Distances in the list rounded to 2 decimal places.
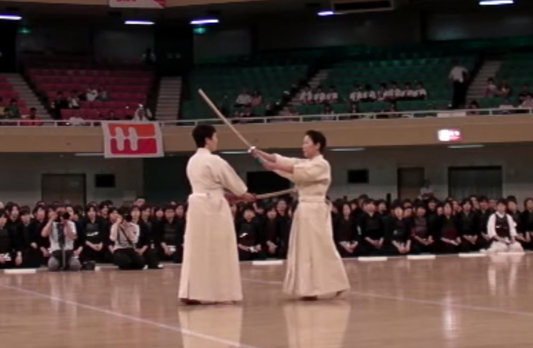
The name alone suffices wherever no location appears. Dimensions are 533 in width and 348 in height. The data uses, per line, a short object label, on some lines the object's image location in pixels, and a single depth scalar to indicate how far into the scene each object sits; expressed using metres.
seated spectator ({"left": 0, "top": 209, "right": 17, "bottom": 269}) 21.78
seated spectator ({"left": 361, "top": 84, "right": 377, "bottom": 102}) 31.89
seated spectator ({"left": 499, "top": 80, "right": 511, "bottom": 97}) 30.55
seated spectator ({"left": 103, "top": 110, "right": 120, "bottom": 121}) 31.93
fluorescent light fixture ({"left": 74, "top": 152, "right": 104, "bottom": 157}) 31.08
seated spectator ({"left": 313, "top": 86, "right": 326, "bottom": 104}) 32.53
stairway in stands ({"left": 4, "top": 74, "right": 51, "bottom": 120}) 33.04
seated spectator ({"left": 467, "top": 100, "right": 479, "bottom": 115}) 29.47
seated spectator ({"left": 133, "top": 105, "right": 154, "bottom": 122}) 31.48
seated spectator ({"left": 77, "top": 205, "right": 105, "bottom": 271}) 22.27
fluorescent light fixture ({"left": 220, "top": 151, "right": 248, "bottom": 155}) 31.65
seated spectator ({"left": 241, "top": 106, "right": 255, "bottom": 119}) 31.83
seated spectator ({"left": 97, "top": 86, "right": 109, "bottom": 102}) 33.76
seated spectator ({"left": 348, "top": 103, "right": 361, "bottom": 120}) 30.23
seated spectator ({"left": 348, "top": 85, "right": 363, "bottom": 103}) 31.92
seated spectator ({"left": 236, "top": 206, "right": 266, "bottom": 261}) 23.94
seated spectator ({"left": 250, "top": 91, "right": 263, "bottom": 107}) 33.16
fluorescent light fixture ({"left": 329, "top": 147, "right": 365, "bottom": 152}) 30.77
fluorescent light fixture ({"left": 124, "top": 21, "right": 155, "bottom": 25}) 36.73
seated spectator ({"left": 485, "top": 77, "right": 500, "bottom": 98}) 31.22
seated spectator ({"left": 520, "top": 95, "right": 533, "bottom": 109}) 29.08
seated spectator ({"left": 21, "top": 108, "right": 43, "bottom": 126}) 30.23
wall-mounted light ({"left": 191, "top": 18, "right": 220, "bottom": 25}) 36.47
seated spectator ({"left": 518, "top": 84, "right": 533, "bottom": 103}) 29.81
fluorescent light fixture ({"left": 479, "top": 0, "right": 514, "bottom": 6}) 34.47
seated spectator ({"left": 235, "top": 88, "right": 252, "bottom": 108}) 33.09
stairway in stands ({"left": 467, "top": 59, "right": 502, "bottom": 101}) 32.50
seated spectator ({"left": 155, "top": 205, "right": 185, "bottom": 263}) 23.81
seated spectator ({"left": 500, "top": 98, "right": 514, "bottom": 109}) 29.54
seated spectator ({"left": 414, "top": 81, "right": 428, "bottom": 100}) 31.44
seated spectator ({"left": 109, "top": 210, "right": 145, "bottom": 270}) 20.77
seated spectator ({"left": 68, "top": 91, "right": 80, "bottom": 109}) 32.76
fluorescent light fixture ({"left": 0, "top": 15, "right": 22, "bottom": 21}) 34.72
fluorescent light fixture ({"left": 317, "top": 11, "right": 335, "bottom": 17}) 35.96
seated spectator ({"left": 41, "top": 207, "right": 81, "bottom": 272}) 21.00
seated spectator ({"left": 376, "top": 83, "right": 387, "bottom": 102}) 31.81
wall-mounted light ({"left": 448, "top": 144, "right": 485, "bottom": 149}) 31.00
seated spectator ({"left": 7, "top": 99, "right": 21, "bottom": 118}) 31.16
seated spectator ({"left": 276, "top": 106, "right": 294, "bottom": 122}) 30.95
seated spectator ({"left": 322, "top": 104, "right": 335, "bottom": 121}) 30.35
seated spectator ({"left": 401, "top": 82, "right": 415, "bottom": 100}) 31.55
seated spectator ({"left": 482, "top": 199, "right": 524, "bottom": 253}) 24.03
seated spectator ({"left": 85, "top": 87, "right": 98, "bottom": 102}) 33.62
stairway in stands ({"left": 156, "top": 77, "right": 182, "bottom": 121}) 34.56
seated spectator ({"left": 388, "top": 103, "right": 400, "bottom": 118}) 29.86
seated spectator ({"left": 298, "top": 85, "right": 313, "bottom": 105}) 32.75
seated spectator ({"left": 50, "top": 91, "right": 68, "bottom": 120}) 32.41
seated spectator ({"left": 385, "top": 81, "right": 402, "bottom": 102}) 31.64
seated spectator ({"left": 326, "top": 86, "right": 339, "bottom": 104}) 32.34
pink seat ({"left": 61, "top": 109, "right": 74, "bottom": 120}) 32.16
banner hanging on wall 30.17
